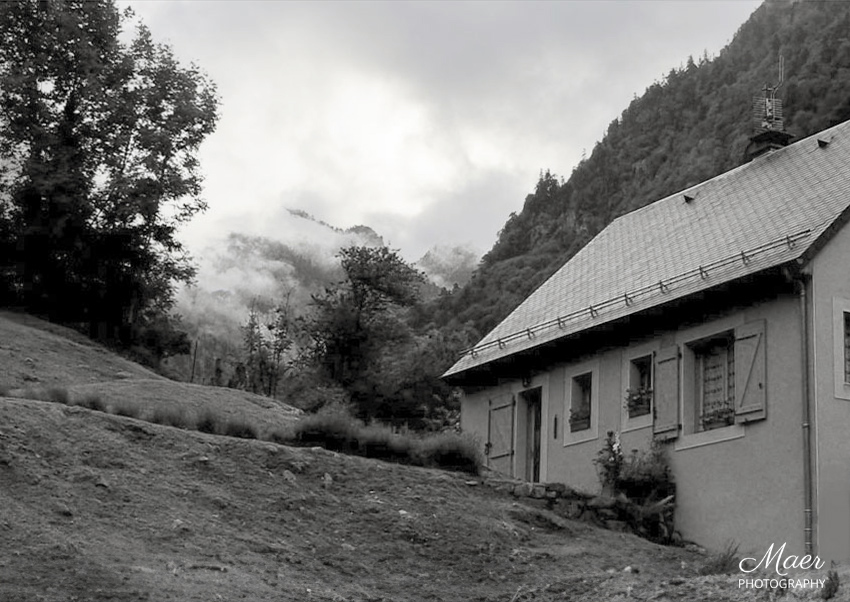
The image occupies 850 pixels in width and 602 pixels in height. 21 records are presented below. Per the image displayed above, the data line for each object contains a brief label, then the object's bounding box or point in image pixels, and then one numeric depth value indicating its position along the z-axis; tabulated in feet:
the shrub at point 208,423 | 72.18
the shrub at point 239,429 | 72.18
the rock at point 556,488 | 71.67
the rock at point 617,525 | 71.15
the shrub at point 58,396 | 70.95
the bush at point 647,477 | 78.38
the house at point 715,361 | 71.20
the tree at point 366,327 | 140.15
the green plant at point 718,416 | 76.38
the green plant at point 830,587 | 43.88
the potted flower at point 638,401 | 82.84
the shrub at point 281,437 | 73.72
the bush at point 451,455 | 74.28
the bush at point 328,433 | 73.97
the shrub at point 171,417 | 71.05
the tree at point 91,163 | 141.49
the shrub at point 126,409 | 70.79
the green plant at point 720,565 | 56.29
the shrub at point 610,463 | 79.77
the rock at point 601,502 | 71.82
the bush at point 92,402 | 70.90
